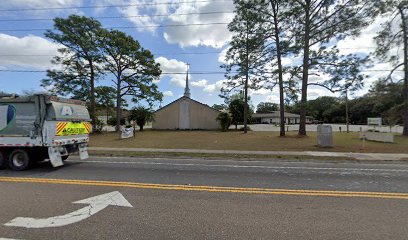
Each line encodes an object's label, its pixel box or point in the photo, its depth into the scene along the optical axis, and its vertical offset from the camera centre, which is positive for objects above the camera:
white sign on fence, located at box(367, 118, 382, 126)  29.57 +0.54
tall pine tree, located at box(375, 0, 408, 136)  27.22 +9.03
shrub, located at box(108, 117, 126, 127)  45.91 +0.78
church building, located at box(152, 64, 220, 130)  44.53 +1.64
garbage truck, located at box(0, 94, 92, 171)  9.56 -0.17
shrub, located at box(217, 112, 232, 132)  40.00 +0.85
